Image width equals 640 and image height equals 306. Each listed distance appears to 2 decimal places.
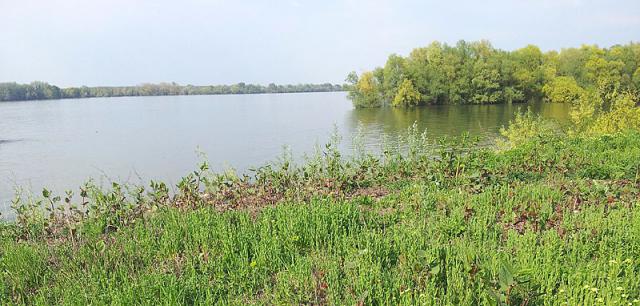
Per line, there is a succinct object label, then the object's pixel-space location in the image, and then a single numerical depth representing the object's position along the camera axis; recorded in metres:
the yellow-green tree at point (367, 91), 72.56
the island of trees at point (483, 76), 72.00
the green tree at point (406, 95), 69.00
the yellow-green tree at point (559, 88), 70.81
